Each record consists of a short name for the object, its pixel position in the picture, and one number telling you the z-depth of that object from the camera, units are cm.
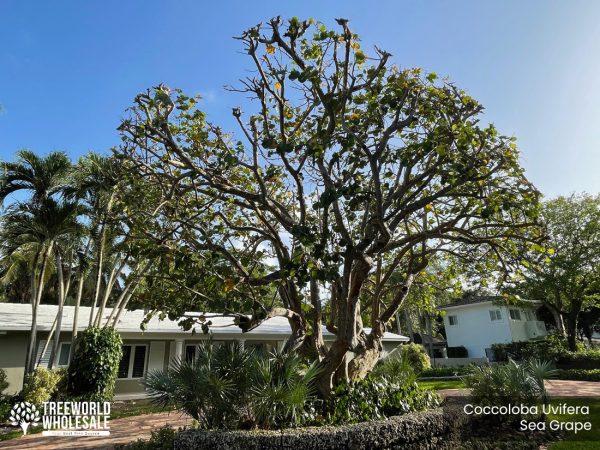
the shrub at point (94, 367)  1340
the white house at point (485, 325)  3409
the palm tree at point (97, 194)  1351
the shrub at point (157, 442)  786
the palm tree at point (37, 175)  1334
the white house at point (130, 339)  1532
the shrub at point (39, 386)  1218
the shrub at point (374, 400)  803
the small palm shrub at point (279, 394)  739
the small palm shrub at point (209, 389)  762
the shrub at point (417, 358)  2331
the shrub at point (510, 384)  901
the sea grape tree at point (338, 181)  692
